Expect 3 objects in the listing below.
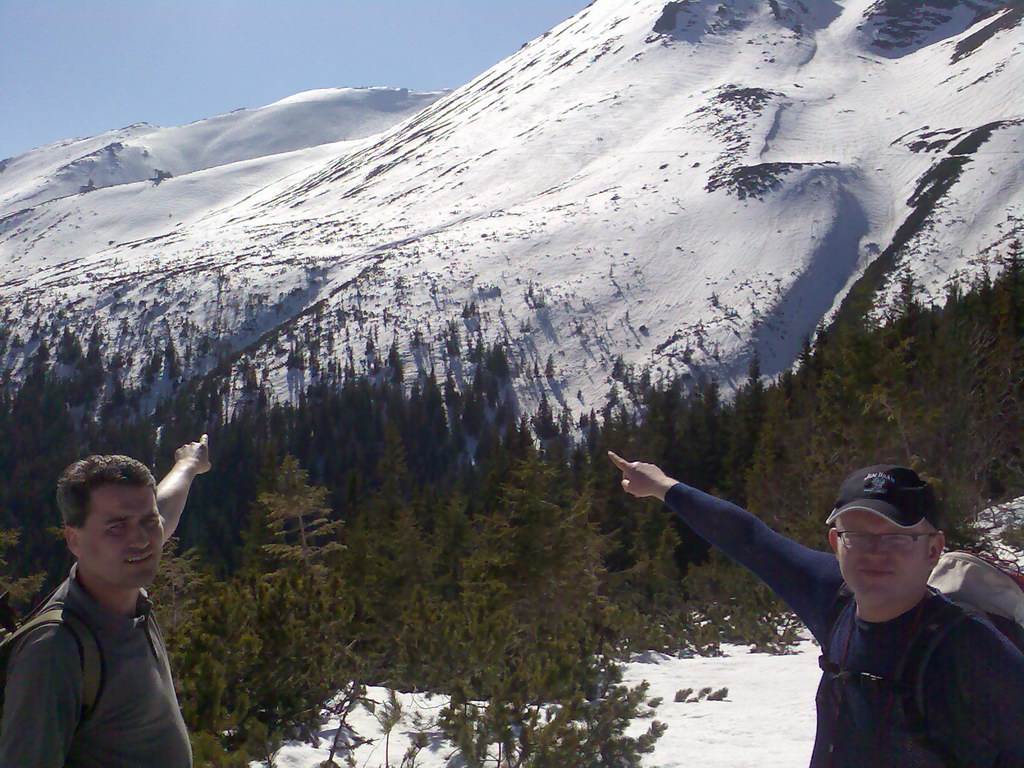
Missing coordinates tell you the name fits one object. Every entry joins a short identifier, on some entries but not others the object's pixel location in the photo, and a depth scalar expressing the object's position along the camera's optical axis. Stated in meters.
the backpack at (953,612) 2.45
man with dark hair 2.42
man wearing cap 2.35
